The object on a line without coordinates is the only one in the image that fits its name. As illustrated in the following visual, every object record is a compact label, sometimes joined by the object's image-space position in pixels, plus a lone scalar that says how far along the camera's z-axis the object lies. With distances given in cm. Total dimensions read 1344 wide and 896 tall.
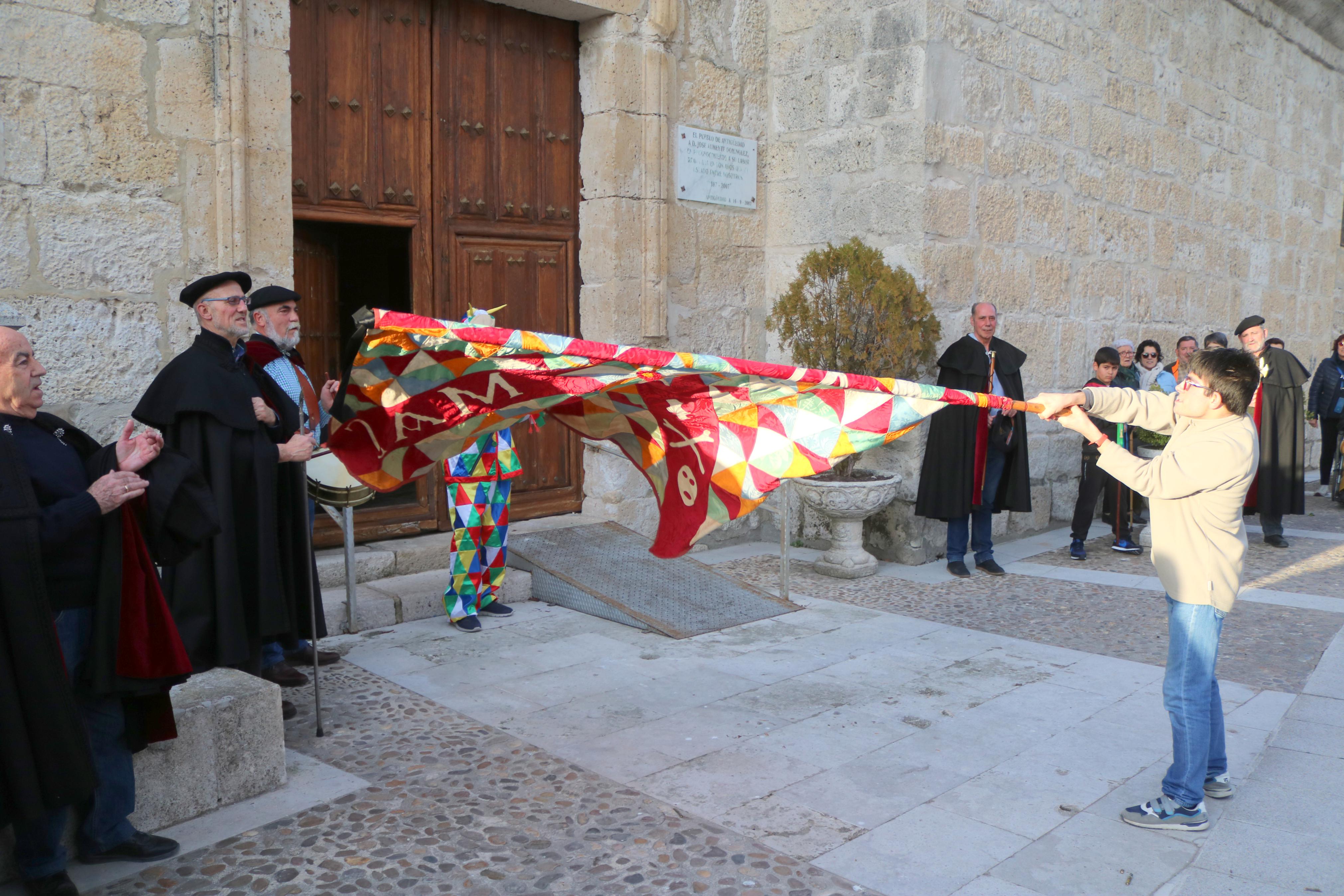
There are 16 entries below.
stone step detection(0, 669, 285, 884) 323
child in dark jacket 761
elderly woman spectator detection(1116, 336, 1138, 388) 830
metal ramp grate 570
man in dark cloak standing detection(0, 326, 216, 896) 266
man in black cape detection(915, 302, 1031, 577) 692
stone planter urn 673
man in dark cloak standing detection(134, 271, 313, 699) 365
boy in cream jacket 321
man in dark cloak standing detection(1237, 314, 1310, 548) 832
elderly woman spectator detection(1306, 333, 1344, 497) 1033
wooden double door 595
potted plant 682
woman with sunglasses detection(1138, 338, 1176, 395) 866
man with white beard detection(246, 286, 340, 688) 416
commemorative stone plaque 734
